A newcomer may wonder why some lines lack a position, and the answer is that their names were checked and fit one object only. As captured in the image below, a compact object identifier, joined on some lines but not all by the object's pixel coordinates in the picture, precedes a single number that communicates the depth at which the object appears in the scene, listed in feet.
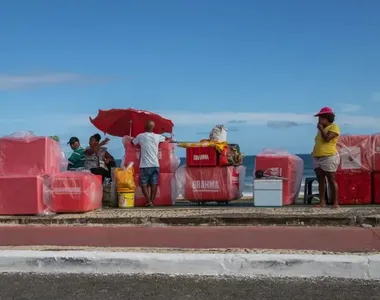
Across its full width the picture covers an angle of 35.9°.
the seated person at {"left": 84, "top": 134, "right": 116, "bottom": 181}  36.40
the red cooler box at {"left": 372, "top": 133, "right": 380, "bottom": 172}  32.45
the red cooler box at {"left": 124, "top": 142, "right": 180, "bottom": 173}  35.04
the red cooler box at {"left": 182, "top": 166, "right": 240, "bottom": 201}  34.01
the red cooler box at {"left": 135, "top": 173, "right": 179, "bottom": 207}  35.06
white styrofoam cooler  32.42
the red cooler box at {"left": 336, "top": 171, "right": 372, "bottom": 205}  32.50
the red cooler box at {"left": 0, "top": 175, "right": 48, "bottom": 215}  30.12
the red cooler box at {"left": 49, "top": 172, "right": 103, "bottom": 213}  30.78
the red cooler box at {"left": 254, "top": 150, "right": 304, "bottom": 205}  32.81
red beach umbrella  36.45
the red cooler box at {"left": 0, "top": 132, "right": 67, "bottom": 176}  30.66
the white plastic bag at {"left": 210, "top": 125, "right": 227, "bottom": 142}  35.17
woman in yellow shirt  30.78
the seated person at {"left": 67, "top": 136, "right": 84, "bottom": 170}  37.29
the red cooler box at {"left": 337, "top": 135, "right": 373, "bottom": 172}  32.48
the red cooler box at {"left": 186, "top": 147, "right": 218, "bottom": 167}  34.01
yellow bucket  34.27
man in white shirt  34.12
